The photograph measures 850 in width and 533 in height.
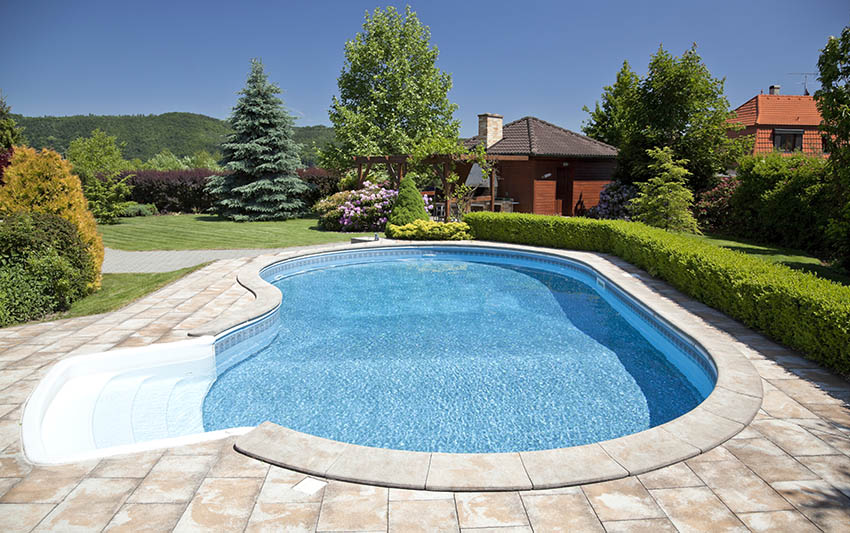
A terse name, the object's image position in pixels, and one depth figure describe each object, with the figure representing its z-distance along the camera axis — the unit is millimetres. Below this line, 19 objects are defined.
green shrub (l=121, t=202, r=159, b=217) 22891
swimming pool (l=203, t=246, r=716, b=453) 4879
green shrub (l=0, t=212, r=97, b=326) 7016
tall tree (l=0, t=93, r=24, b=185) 21438
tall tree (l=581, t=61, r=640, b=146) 30750
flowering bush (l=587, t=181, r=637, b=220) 19516
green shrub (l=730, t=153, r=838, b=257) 12688
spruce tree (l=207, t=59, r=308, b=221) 22422
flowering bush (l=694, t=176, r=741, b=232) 16766
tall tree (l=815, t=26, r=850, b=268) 8602
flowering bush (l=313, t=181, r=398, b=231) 17766
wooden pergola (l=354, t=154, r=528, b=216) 16470
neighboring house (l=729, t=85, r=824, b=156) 31938
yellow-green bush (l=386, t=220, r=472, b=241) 15570
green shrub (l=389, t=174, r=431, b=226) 16266
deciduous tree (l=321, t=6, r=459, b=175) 25094
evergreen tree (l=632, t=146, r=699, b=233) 14070
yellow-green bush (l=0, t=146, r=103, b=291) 8203
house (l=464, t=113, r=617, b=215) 20953
